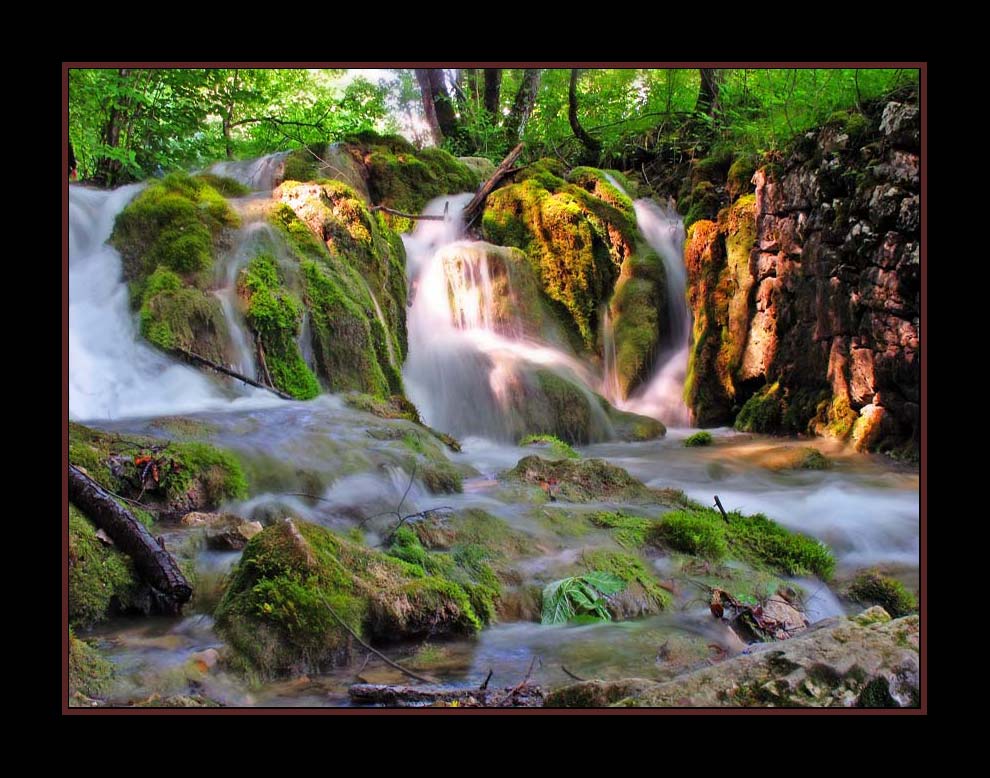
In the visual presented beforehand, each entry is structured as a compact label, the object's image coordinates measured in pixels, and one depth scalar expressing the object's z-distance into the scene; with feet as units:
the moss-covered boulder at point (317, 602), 8.00
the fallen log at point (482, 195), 38.55
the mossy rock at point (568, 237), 35.29
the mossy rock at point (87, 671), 7.20
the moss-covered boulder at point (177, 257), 18.86
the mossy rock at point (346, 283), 22.18
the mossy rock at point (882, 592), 11.69
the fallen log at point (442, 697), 7.16
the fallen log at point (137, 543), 9.14
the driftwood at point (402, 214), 34.19
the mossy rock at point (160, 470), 11.65
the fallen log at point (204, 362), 18.37
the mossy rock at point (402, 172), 38.22
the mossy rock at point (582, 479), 15.10
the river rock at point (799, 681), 6.73
